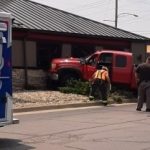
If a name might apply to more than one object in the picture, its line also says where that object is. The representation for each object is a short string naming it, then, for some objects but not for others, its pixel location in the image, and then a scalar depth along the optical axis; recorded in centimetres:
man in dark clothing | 1883
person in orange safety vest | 2206
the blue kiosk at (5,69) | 1129
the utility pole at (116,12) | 6432
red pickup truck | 2536
